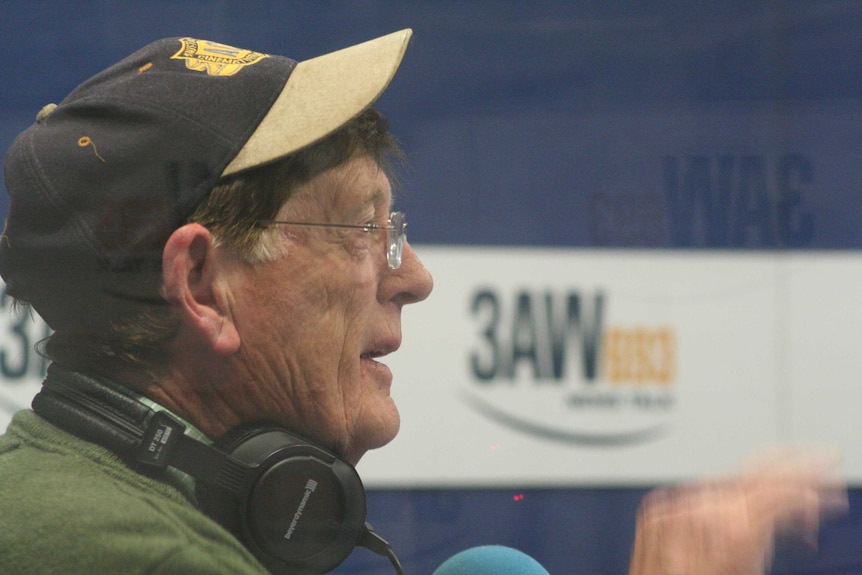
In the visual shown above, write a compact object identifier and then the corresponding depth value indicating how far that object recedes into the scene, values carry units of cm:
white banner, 304
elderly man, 274
